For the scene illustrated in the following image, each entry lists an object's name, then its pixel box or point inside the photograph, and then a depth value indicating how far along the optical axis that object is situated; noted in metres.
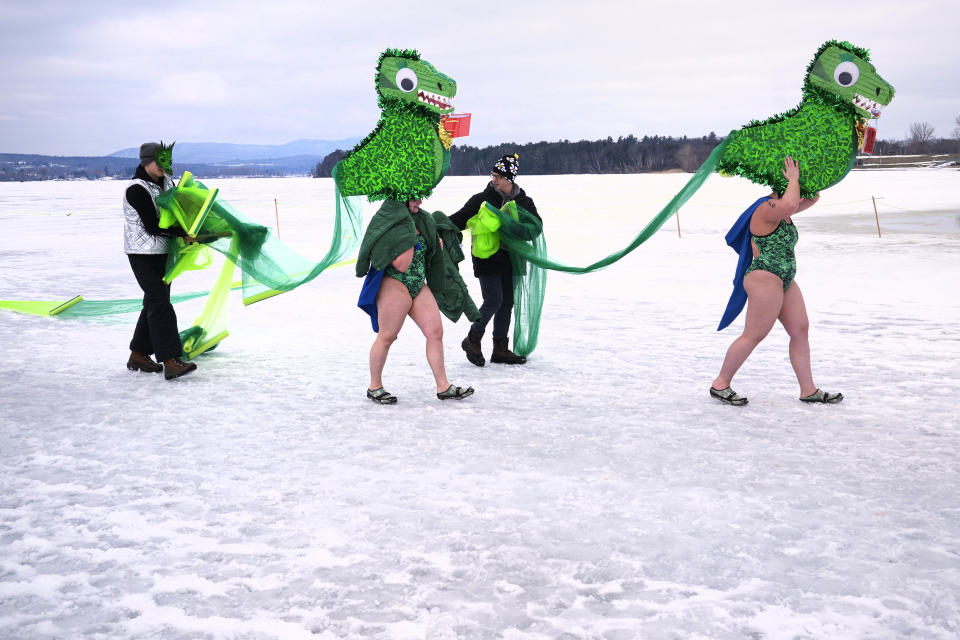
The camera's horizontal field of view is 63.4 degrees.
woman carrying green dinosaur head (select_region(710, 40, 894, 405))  4.54
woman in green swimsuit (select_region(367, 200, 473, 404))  5.09
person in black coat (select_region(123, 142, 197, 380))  5.78
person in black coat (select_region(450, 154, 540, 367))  5.98
